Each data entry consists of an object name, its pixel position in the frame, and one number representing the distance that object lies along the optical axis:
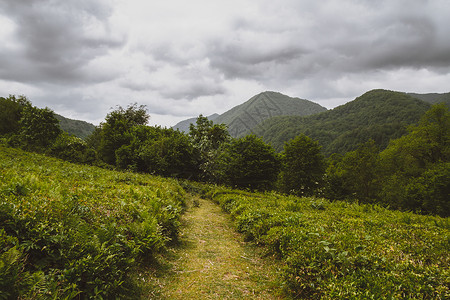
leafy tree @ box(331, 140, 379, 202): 38.00
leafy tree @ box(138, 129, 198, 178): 34.72
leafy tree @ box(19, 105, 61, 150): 38.00
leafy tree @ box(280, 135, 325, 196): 38.00
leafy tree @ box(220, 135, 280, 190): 31.94
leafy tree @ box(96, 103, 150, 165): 41.72
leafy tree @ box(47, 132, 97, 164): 35.72
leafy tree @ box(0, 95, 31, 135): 44.34
